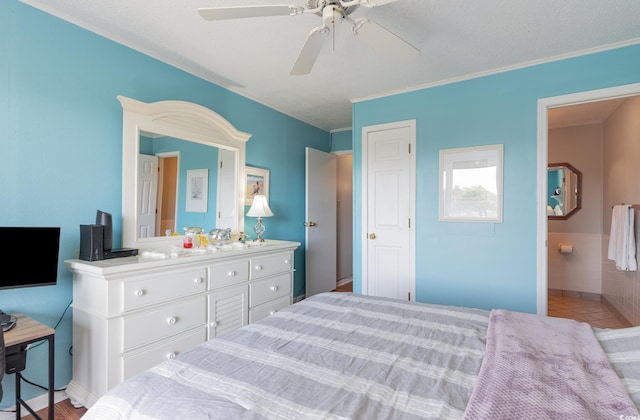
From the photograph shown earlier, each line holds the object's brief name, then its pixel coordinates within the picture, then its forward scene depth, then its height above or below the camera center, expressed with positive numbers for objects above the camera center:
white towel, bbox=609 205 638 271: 2.92 -0.22
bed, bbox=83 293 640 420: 0.82 -0.52
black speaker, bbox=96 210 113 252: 1.91 -0.11
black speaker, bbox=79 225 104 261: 1.84 -0.19
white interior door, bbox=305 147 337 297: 4.01 -0.13
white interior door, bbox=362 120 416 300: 3.12 +0.04
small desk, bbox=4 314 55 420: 1.42 -0.60
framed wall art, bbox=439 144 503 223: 2.74 +0.28
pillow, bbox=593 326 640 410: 0.93 -0.49
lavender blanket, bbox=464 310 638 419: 0.79 -0.49
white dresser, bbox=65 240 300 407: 1.73 -0.63
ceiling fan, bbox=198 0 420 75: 1.42 +0.94
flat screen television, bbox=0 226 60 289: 1.58 -0.23
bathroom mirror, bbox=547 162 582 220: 4.21 +0.35
